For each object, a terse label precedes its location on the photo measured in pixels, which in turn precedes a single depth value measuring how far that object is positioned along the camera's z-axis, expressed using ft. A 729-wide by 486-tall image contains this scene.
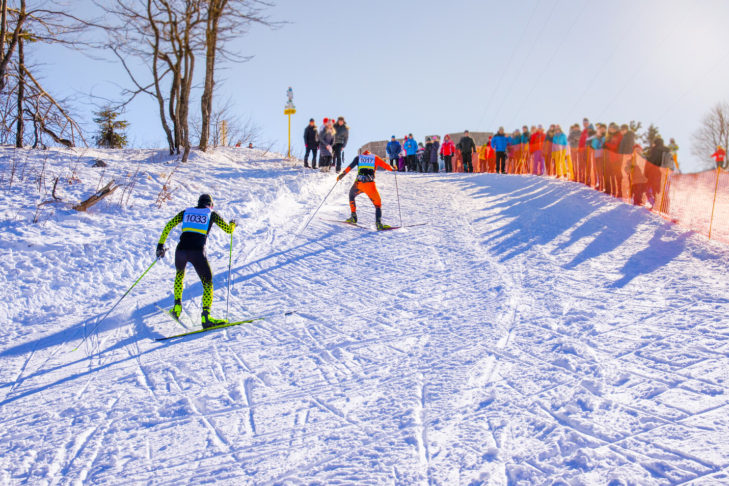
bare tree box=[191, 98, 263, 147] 94.94
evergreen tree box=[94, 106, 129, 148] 77.25
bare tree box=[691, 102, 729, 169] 126.62
